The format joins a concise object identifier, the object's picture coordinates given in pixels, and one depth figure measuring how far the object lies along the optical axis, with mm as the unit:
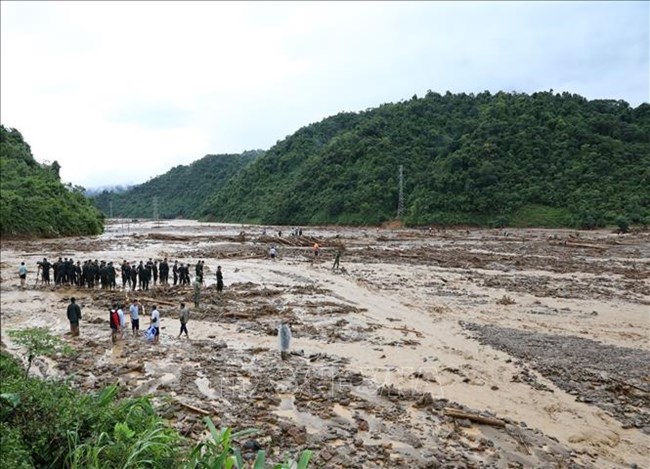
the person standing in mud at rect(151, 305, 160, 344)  14322
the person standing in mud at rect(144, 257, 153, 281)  23308
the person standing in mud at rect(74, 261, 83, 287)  23859
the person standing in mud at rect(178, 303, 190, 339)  14820
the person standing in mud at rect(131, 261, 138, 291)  23116
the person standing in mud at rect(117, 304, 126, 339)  14353
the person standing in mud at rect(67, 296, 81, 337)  15070
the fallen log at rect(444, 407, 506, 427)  9031
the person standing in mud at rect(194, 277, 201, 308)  19034
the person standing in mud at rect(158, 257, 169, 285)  24531
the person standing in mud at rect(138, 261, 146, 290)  22898
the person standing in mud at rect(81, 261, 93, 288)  23498
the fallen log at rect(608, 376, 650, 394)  10719
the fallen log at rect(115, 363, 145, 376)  11688
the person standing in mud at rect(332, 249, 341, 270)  29502
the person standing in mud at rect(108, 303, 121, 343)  14094
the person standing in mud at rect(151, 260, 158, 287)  24131
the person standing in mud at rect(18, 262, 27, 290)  24028
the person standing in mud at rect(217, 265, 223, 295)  21956
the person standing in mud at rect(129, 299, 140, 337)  15148
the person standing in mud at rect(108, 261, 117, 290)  23494
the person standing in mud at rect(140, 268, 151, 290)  22953
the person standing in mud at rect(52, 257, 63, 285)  23875
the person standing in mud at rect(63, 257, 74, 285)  23953
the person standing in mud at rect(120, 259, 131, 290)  23266
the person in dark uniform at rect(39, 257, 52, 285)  24427
